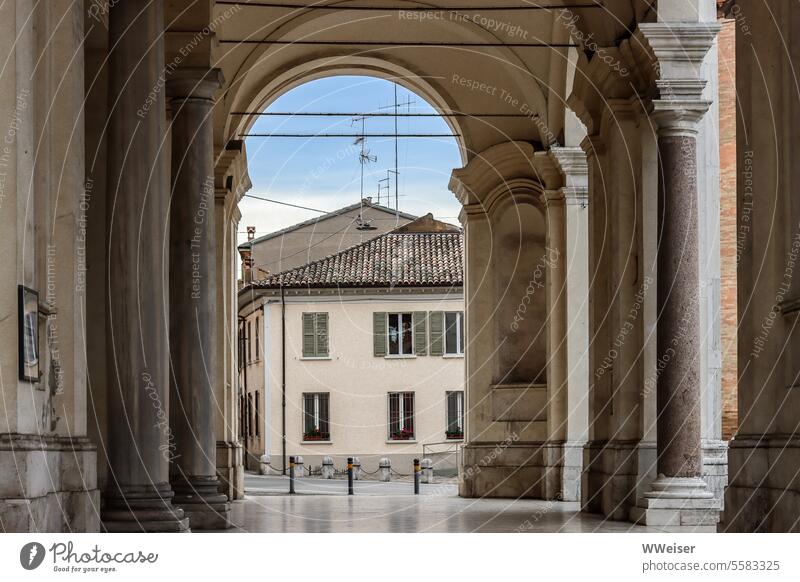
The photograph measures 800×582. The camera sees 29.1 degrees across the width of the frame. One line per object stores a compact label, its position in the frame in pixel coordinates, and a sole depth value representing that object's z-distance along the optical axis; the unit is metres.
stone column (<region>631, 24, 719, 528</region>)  17.20
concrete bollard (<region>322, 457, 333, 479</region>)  52.91
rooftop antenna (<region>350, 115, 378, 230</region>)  43.11
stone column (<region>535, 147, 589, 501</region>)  26.23
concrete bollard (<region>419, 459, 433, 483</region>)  48.66
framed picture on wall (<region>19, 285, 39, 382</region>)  10.46
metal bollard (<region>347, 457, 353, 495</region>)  35.25
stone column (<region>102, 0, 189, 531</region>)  14.02
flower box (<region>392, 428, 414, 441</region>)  58.48
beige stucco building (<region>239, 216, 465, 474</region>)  58.81
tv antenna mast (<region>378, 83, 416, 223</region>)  54.38
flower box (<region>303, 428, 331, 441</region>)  59.00
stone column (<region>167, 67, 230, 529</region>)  17.36
